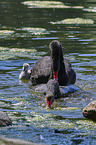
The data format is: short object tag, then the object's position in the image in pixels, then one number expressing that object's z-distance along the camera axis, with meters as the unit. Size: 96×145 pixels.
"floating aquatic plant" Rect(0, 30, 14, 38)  18.17
